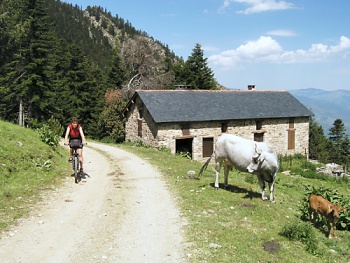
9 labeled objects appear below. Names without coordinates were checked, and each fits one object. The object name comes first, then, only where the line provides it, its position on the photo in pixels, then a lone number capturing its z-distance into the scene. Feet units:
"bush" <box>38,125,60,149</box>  59.44
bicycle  42.50
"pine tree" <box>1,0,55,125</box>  116.88
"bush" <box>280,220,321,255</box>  28.58
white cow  37.09
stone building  97.66
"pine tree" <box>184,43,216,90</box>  193.47
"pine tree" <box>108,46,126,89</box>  185.97
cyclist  42.36
